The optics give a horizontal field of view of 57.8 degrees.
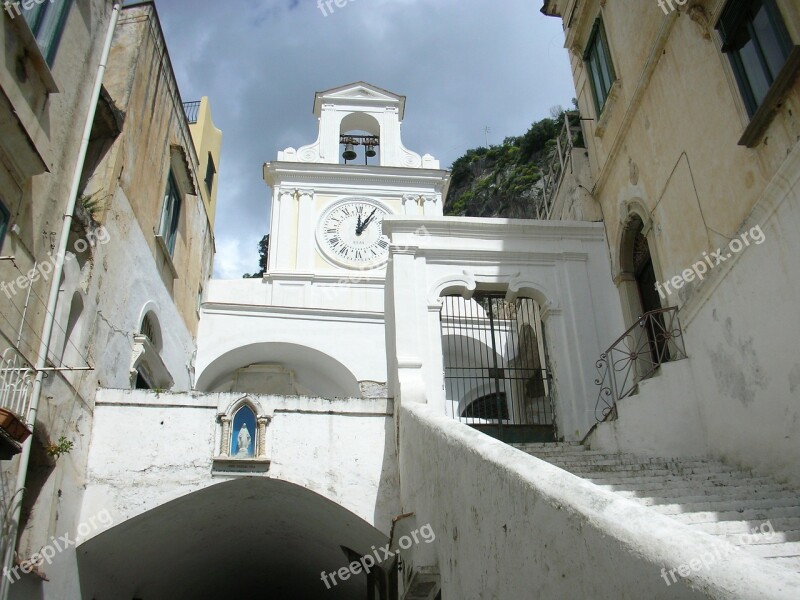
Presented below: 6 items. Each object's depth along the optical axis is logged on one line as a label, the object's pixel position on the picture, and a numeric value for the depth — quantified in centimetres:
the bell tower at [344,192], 1981
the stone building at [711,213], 657
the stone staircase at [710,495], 473
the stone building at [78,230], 719
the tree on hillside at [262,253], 3709
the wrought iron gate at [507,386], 1103
